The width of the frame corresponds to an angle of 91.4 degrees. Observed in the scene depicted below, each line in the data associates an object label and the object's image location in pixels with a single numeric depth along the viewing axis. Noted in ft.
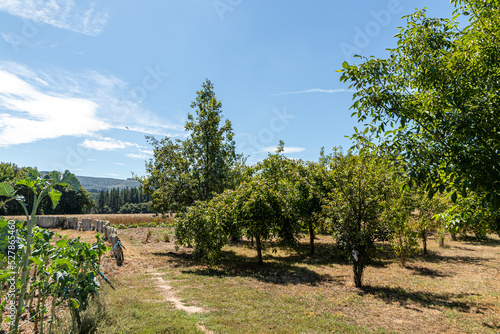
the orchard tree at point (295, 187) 48.26
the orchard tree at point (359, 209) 34.81
